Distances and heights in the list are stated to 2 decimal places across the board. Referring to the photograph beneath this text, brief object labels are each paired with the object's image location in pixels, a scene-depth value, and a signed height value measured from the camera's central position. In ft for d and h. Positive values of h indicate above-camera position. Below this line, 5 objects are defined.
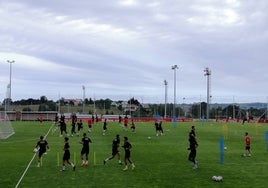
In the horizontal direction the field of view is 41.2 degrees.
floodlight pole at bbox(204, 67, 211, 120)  277.00 +28.93
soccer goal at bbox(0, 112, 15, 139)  136.64 -9.30
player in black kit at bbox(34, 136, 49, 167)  71.51 -7.72
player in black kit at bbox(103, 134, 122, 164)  71.28 -7.71
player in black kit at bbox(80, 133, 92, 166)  71.82 -7.81
